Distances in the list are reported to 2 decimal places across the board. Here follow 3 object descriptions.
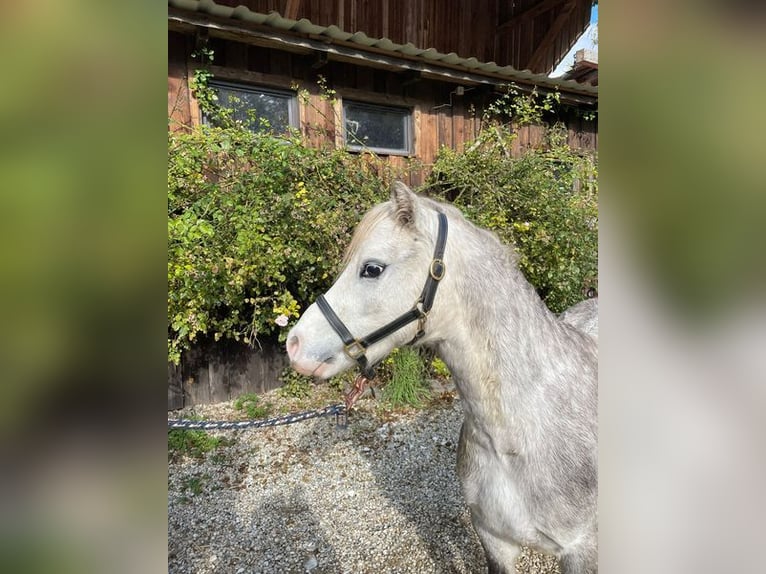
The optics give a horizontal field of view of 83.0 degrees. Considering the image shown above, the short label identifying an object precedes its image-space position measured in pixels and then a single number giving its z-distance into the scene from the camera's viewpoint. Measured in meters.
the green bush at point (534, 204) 4.86
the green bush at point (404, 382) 4.59
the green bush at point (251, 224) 3.76
